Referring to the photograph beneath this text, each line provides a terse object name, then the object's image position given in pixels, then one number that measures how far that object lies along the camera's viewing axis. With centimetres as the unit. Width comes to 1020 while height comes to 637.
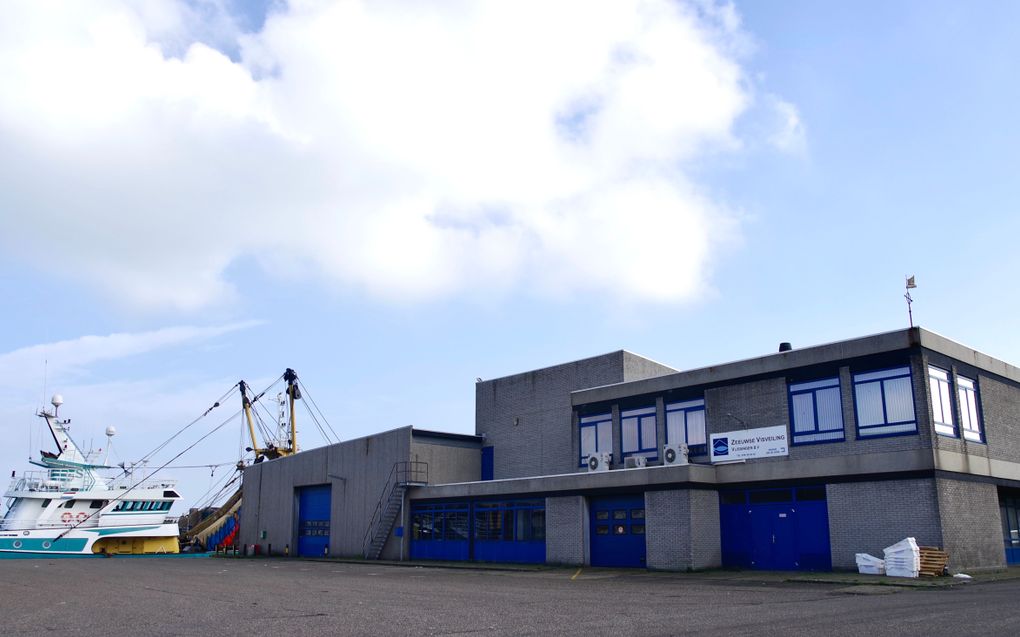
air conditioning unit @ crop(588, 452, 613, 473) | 3209
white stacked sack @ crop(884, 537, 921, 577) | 2208
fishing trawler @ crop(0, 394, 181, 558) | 4681
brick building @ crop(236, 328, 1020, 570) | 2430
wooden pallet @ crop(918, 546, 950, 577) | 2209
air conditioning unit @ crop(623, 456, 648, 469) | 3045
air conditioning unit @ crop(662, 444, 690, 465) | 2941
